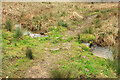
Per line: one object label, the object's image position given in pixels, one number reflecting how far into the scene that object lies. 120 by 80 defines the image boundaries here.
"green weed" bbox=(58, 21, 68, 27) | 8.90
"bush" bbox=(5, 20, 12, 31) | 7.09
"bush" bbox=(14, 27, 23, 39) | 6.03
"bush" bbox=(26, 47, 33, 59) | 4.56
